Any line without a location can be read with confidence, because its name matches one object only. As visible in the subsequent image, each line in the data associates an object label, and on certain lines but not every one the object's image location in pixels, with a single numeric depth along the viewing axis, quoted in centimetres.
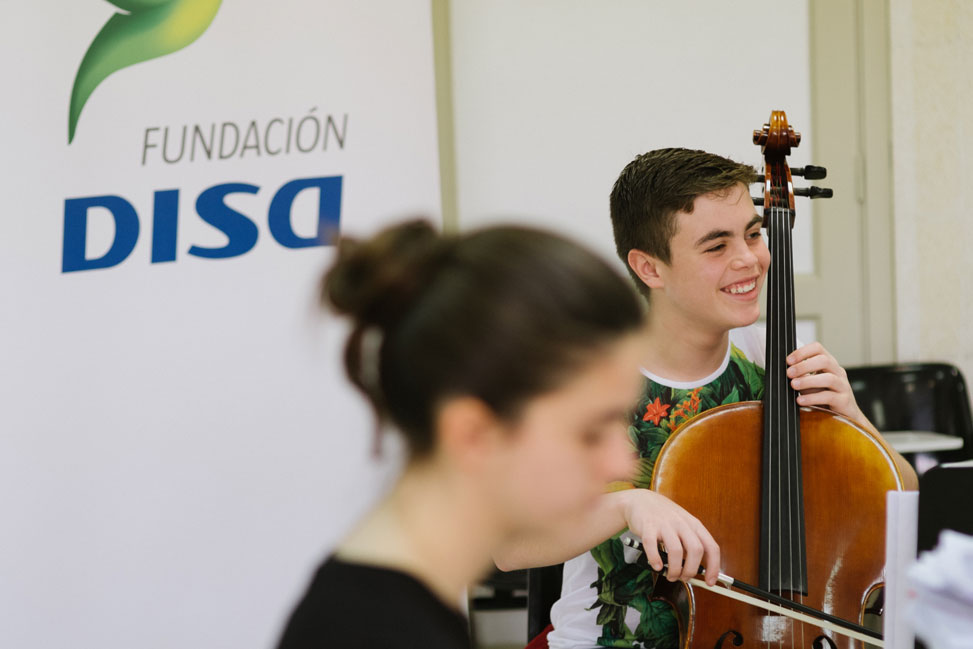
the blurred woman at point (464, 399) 424
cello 512
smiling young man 524
